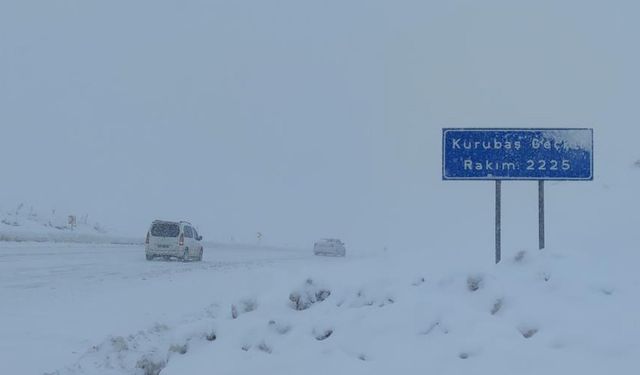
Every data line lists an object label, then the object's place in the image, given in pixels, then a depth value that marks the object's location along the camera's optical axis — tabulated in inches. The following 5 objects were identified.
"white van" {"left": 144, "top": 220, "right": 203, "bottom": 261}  1219.6
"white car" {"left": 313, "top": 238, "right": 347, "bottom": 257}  1947.6
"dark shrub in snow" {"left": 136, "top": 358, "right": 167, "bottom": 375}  315.0
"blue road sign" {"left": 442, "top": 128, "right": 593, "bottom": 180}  518.9
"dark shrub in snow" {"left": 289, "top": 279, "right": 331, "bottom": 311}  358.6
